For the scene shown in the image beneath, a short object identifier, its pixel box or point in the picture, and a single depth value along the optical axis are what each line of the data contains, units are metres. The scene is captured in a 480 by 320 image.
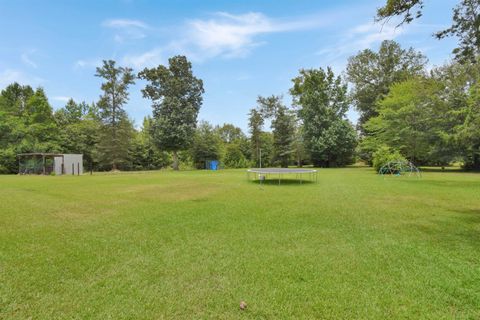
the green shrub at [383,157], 18.34
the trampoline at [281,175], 13.37
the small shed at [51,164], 22.03
